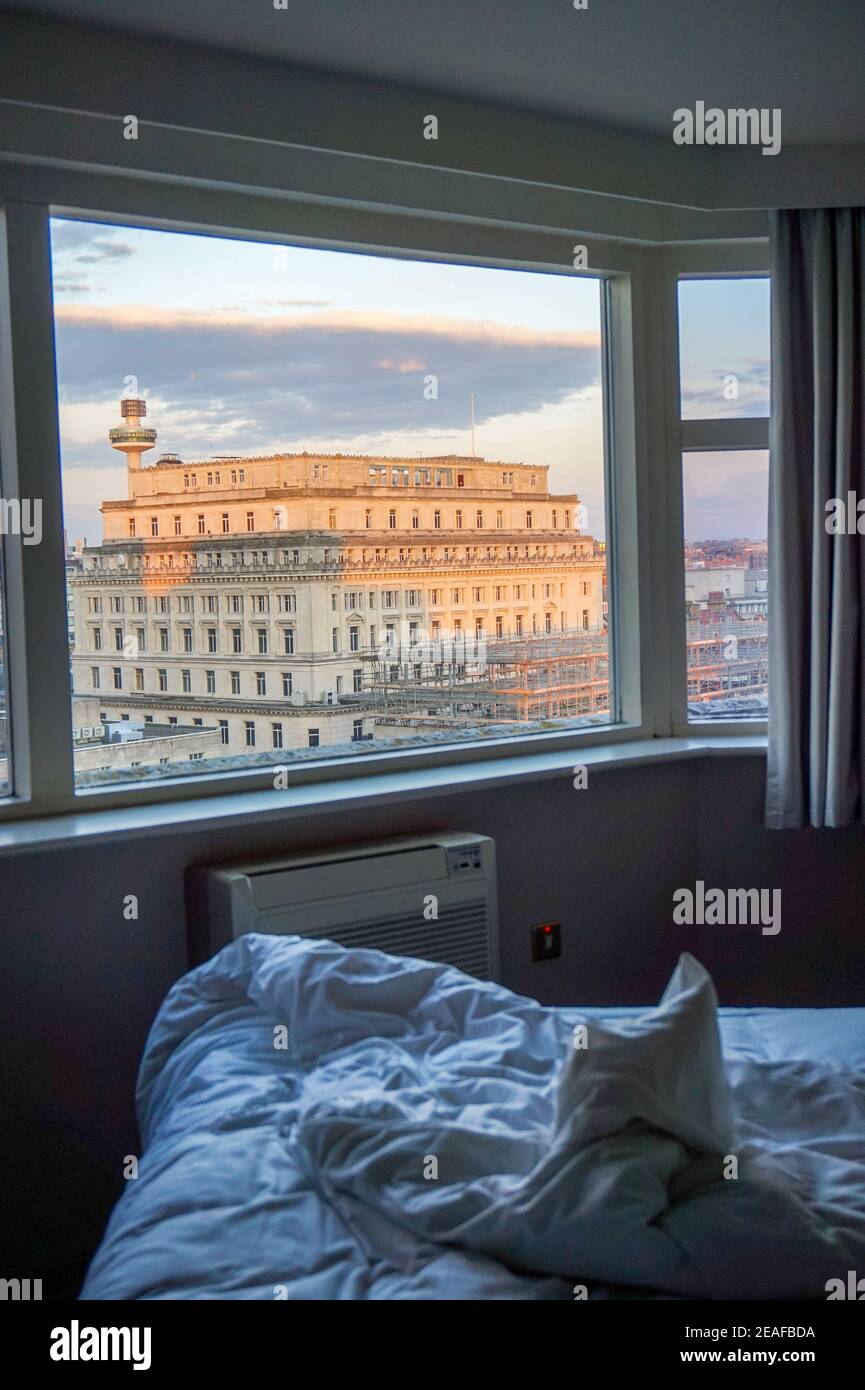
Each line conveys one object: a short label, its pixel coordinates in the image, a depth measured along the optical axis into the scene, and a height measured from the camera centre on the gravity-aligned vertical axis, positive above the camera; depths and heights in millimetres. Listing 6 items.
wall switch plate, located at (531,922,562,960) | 3248 -867
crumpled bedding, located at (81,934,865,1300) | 1267 -643
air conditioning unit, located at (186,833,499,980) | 2633 -629
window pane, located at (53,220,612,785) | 2760 +275
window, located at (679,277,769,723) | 3557 +294
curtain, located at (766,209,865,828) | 3303 +262
